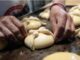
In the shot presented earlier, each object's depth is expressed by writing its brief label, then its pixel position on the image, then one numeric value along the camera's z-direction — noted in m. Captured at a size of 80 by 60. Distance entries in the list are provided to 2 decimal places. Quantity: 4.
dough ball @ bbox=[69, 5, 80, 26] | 1.13
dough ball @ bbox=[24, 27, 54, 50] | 0.95
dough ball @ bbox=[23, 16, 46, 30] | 1.15
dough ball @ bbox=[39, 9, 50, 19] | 1.32
